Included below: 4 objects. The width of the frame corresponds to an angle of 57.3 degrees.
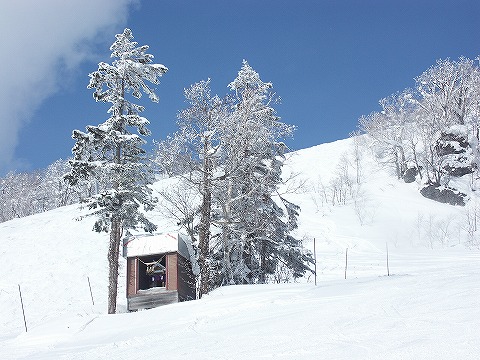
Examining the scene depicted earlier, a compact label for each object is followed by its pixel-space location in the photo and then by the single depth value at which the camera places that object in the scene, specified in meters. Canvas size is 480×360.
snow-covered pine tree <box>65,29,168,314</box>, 20.25
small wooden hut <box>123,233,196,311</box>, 20.61
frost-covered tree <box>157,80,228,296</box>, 18.74
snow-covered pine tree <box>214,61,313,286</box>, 19.14
